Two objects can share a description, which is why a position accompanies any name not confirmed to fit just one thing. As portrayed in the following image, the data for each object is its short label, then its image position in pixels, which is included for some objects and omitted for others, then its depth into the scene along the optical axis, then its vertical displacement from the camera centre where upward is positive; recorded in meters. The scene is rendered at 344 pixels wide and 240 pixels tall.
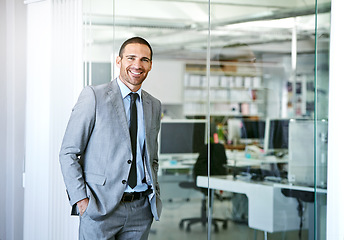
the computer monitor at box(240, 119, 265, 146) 8.73 -0.36
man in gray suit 2.41 -0.23
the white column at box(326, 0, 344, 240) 2.68 -0.11
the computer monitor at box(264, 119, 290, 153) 7.07 -0.34
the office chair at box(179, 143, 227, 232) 6.08 -0.74
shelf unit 10.52 +0.41
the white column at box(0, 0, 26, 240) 3.97 -0.04
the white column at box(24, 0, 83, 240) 3.37 +0.11
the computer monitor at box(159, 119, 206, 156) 6.77 -0.38
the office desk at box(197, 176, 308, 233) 4.93 -1.02
